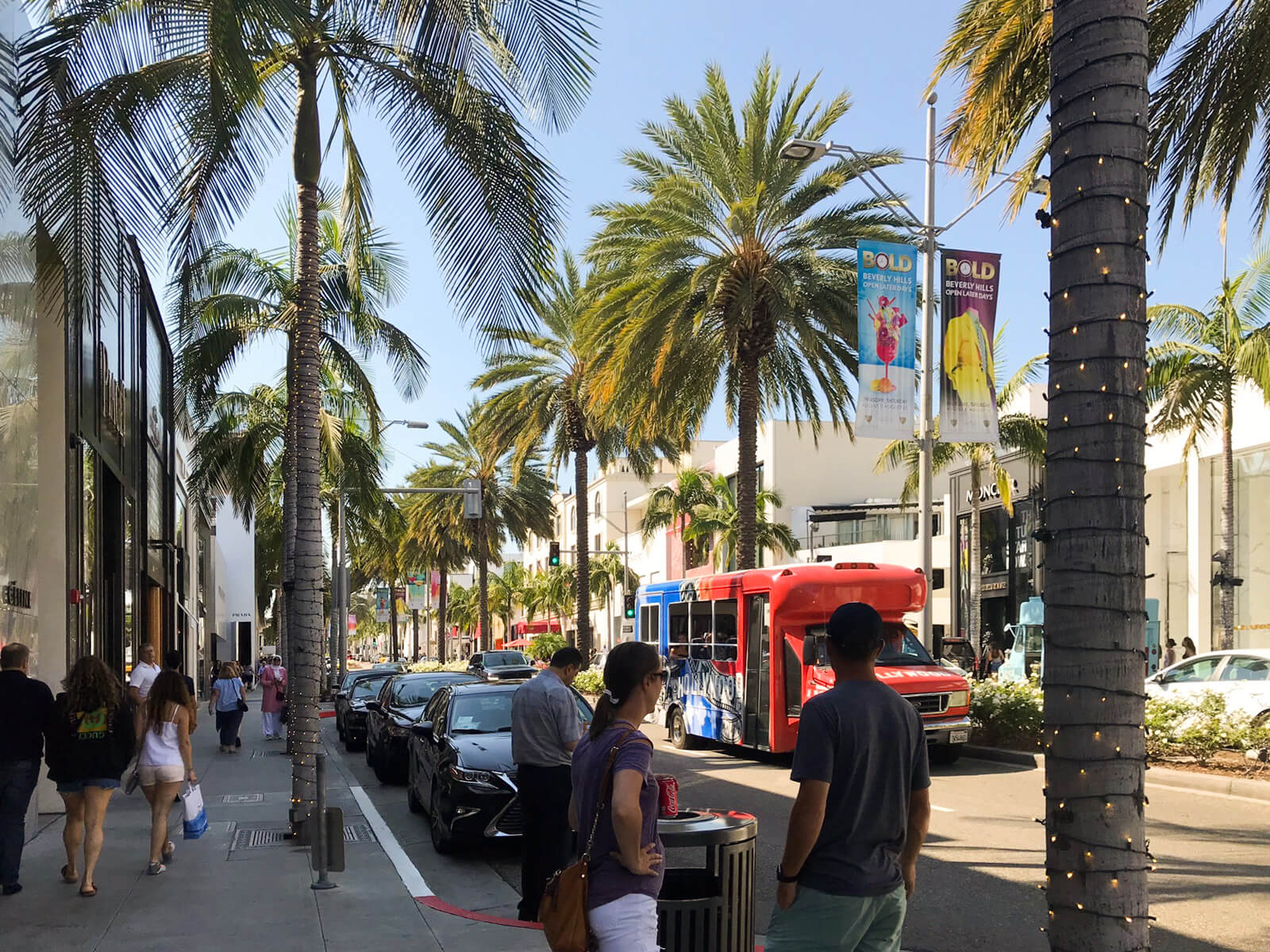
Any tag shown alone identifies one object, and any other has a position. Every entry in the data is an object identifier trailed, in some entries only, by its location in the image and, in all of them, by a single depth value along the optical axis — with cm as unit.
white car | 1659
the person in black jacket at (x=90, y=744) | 902
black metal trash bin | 505
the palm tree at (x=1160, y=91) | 974
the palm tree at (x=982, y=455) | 3378
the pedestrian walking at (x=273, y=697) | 2506
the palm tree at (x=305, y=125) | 854
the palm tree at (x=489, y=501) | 4844
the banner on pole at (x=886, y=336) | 1777
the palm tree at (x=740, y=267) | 2189
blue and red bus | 1692
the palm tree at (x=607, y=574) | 7706
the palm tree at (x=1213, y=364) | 2706
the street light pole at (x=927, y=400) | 2002
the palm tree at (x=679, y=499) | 5559
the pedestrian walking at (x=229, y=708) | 2241
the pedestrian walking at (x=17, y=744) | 886
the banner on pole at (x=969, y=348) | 1805
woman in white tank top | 982
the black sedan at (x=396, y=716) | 1742
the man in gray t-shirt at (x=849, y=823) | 379
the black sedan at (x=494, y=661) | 3767
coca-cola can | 443
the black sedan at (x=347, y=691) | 2503
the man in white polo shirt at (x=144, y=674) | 1443
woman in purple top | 397
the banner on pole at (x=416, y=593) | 5950
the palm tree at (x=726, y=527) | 4900
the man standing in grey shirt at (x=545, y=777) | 777
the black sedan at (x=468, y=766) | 1107
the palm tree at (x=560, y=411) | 3219
